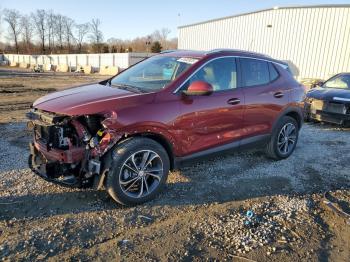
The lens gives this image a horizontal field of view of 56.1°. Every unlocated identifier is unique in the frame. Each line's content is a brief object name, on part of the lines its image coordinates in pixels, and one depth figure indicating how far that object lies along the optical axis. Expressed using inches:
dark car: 352.8
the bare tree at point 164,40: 3469.0
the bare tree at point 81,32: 3799.7
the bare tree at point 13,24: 3588.6
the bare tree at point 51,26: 3736.7
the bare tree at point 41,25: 3698.3
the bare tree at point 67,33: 3816.4
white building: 800.9
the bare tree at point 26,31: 3625.7
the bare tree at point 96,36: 3771.4
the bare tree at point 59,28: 3772.1
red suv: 149.9
